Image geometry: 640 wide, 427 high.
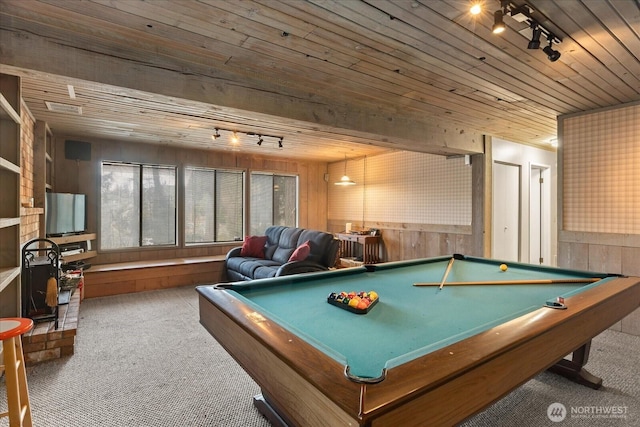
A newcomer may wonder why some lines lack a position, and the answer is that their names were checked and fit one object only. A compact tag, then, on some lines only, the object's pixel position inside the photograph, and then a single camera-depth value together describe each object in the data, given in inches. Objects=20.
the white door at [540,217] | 224.4
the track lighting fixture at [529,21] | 66.8
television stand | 174.5
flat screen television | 165.9
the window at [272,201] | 271.4
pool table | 35.3
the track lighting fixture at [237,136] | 172.4
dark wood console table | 244.8
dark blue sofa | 172.2
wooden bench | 184.1
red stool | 59.7
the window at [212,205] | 242.2
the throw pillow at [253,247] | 216.7
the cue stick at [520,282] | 88.7
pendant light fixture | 248.7
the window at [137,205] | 211.9
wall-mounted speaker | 194.2
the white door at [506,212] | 192.4
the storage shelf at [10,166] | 81.6
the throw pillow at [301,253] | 173.6
